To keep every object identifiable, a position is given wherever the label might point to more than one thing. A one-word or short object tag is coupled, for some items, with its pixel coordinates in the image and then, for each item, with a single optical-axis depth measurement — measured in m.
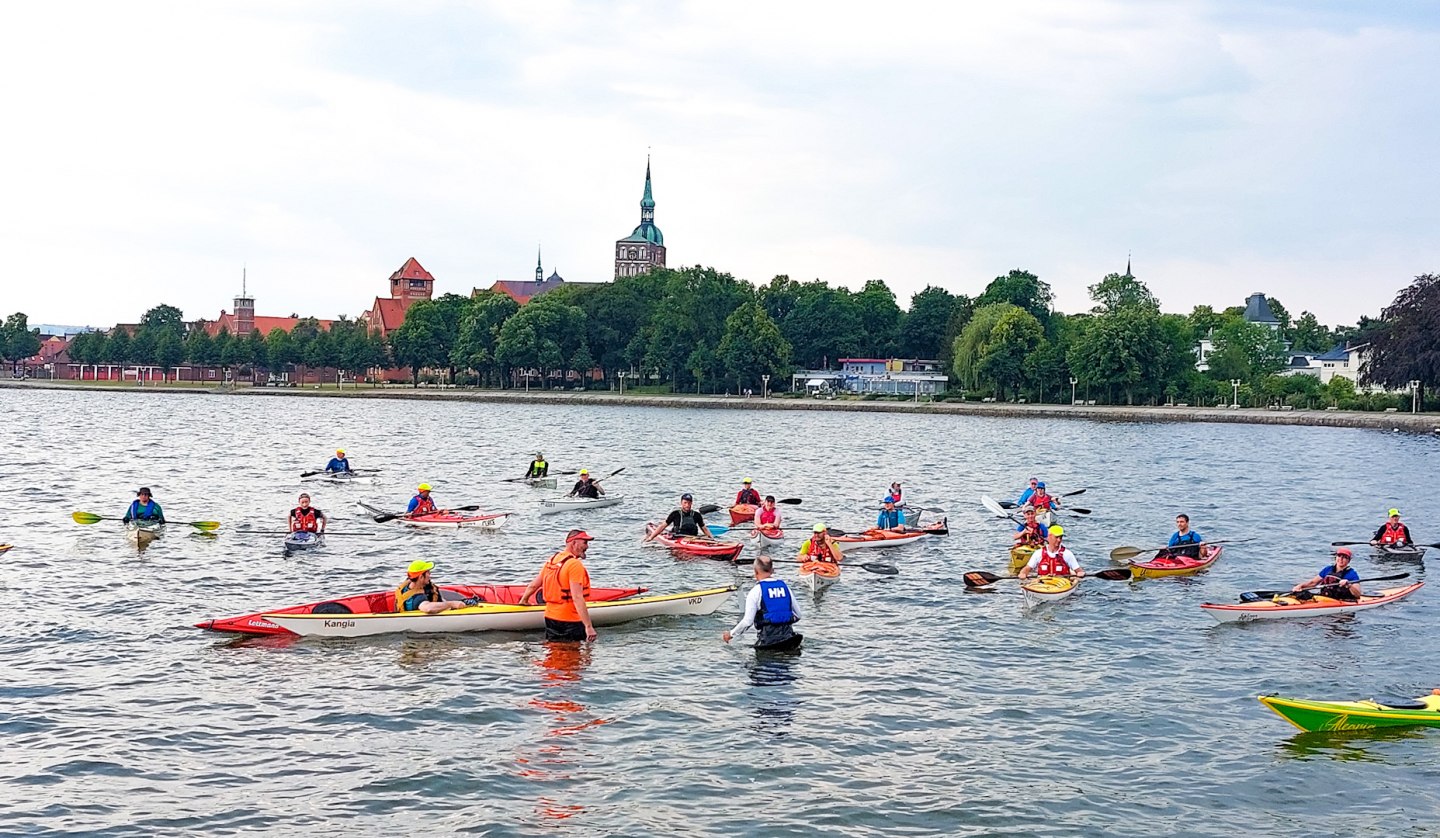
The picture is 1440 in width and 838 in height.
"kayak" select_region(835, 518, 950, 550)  34.03
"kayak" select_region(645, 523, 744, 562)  30.97
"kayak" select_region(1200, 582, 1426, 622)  24.45
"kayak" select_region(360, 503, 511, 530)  37.03
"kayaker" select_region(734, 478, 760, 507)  39.38
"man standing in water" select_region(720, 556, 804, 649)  20.92
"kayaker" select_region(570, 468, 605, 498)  44.50
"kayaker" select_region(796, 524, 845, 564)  28.22
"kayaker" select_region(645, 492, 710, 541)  33.19
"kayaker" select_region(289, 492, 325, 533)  33.56
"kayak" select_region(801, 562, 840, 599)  27.39
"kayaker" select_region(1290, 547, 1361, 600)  25.28
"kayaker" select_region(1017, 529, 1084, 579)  27.02
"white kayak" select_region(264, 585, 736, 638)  21.58
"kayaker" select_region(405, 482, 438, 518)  37.66
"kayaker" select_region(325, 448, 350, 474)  50.81
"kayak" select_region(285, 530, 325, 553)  32.56
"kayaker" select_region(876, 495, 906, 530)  35.94
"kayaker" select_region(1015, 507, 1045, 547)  31.61
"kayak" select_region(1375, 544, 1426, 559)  33.81
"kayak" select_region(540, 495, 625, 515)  43.34
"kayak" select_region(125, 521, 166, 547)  32.88
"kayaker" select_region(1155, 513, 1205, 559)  31.17
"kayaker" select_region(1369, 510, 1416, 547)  34.31
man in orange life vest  20.94
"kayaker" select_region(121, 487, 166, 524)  33.94
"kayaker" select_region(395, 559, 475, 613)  21.86
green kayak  16.98
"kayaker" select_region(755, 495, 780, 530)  34.88
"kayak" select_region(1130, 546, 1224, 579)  30.19
